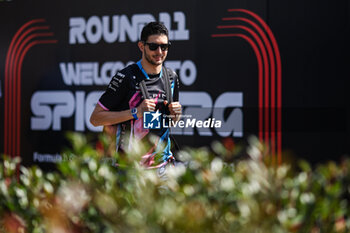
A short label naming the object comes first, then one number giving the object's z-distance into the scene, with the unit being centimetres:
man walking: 1102
